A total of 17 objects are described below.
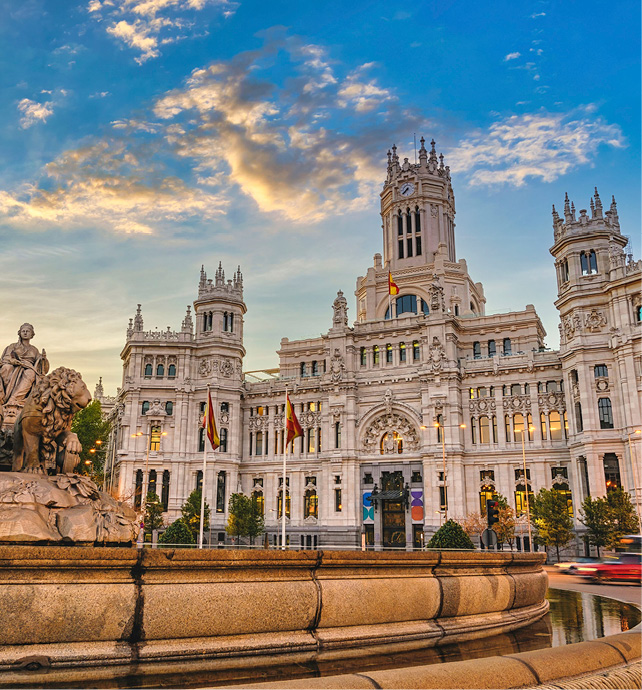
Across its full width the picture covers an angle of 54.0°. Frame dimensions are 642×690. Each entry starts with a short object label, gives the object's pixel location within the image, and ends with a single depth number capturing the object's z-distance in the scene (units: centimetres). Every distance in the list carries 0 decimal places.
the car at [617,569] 3016
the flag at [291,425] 3891
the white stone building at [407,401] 5844
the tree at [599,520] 4981
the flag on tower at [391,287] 7563
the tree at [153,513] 6406
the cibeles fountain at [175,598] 720
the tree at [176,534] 4228
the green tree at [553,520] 5328
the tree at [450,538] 3838
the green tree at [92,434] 6425
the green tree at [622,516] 4950
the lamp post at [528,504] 5624
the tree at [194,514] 6128
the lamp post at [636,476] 5191
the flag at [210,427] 4175
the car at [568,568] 3519
